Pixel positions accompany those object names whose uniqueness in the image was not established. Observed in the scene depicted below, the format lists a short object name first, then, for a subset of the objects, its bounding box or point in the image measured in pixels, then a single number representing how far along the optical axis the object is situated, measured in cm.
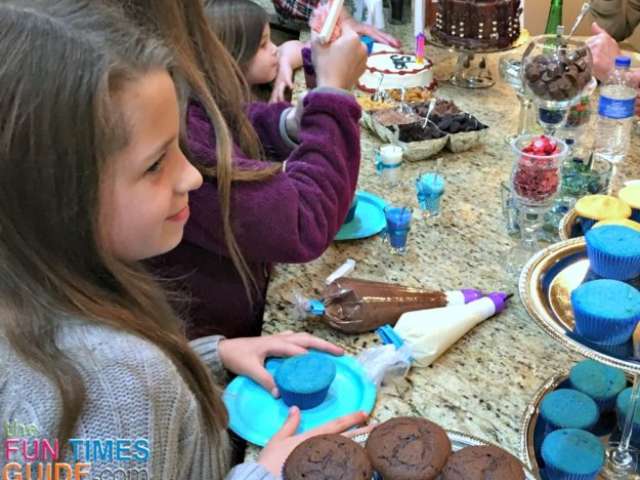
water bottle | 152
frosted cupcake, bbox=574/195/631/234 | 115
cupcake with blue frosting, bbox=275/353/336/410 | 97
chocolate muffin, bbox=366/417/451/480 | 77
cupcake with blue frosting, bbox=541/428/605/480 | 85
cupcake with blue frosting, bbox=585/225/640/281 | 86
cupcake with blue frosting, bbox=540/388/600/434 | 92
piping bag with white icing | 105
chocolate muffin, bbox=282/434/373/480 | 77
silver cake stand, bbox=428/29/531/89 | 206
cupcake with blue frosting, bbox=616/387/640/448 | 94
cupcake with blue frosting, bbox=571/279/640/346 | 78
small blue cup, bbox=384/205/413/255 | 130
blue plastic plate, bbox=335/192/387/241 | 137
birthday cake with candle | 200
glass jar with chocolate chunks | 152
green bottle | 207
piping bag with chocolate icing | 111
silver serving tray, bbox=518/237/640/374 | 77
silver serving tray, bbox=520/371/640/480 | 90
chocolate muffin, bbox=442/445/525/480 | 75
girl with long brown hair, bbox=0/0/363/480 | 66
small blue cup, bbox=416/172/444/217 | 141
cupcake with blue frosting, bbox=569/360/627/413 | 96
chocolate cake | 198
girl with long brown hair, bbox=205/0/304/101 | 131
